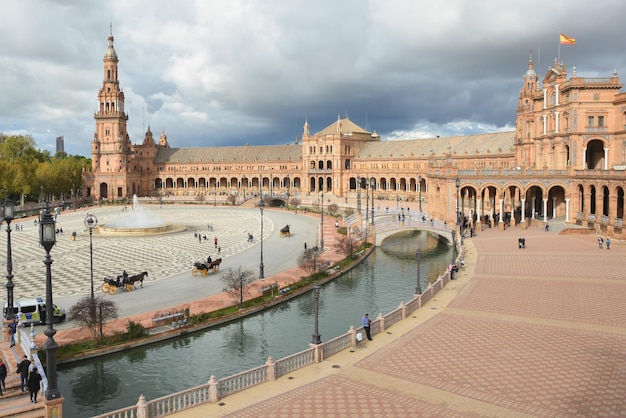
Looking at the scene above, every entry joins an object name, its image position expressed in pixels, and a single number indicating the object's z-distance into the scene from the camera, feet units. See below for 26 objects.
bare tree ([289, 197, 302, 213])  347.34
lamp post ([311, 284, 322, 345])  73.28
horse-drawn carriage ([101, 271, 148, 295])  122.01
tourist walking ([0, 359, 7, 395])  61.05
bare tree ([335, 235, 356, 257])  169.37
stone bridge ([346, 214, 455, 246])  198.70
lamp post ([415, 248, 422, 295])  106.83
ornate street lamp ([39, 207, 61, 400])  50.65
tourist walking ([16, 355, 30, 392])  61.41
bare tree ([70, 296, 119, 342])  87.71
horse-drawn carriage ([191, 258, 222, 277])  140.36
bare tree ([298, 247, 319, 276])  137.80
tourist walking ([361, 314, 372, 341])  79.61
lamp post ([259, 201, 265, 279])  134.84
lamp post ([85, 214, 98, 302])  104.27
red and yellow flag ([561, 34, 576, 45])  211.00
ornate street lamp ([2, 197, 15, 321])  74.79
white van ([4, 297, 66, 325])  96.52
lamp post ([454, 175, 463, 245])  183.27
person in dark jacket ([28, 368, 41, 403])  58.70
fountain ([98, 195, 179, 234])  232.12
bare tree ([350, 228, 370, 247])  198.67
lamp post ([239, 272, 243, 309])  108.58
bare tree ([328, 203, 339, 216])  322.34
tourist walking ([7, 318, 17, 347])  76.95
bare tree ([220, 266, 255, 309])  108.88
